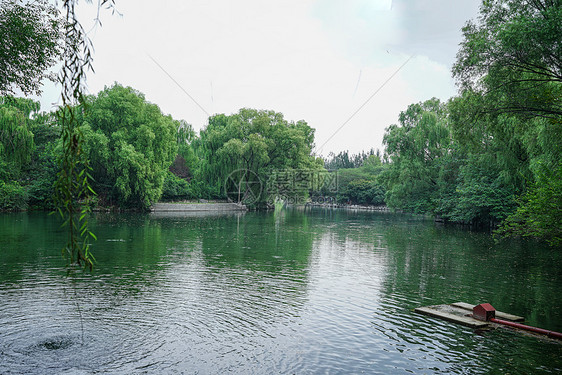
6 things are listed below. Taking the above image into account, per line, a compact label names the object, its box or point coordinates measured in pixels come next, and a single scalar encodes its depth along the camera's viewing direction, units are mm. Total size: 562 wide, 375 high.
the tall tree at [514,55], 12867
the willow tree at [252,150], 63156
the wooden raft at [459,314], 10516
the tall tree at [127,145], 47000
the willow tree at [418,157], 46562
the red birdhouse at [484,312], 10695
